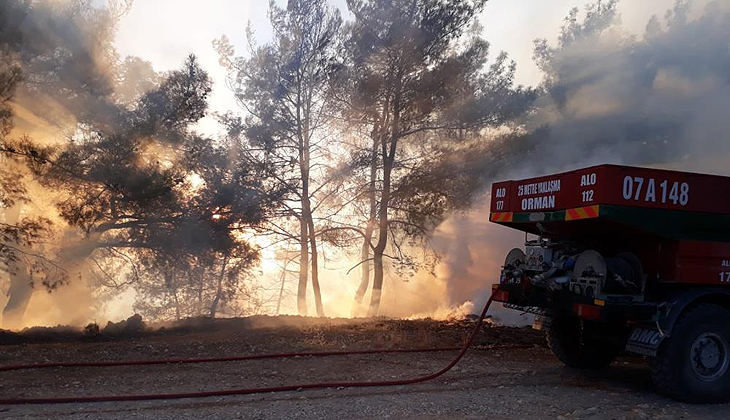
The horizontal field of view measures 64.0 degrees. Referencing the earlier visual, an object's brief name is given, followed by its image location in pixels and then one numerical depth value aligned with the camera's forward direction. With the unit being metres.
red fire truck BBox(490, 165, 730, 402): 6.56
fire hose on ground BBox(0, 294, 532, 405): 6.10
